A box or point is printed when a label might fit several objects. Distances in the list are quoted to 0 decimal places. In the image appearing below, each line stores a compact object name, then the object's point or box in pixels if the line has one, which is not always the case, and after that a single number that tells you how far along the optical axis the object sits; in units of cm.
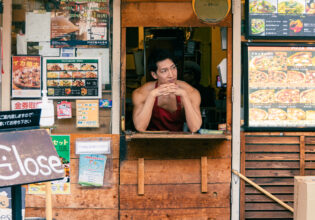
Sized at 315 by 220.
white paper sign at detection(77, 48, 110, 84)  512
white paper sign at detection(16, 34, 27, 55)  514
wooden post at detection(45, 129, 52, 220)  336
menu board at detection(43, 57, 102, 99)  511
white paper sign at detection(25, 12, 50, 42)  512
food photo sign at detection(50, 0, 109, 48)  511
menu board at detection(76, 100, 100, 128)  510
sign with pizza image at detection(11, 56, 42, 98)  511
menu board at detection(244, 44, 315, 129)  518
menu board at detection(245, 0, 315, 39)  517
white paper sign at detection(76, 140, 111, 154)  511
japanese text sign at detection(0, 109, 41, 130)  328
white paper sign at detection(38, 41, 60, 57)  512
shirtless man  517
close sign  310
